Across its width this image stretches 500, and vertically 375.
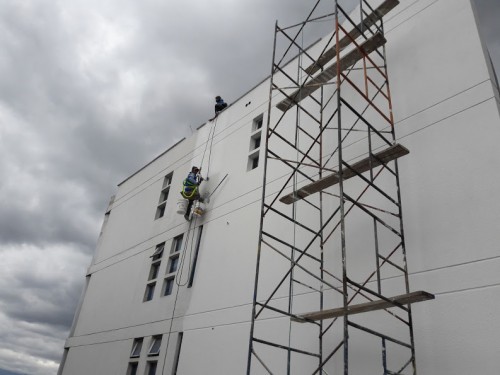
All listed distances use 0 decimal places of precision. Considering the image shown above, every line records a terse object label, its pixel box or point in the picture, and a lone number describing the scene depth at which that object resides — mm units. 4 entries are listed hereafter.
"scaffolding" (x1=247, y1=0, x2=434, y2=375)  6973
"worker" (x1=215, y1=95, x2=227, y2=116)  16000
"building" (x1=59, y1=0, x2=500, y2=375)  6430
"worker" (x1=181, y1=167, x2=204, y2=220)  13328
